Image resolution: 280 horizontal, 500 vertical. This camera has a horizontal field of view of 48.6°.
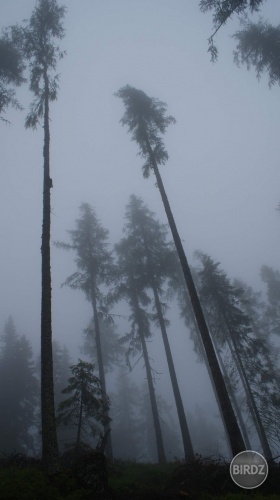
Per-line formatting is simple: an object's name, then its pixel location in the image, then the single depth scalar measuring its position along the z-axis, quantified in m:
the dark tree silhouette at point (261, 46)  20.33
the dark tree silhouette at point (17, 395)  25.80
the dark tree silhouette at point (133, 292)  20.77
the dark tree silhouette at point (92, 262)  21.88
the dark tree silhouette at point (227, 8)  11.26
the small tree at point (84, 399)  13.16
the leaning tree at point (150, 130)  14.06
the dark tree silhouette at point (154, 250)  19.34
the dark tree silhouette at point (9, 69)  18.03
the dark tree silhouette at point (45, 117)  8.78
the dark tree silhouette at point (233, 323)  17.11
